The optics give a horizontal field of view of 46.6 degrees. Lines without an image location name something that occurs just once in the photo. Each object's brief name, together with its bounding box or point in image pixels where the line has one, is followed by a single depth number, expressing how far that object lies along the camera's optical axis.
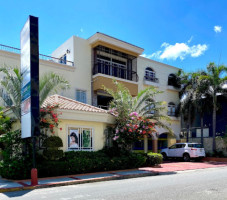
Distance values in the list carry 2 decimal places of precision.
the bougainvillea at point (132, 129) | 15.87
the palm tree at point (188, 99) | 25.25
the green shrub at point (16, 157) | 11.84
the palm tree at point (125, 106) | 16.48
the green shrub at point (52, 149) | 13.10
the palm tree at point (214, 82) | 24.00
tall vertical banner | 10.67
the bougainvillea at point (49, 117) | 12.87
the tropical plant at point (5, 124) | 13.28
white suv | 22.16
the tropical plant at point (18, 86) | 12.55
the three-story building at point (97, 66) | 20.00
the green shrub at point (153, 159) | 17.45
